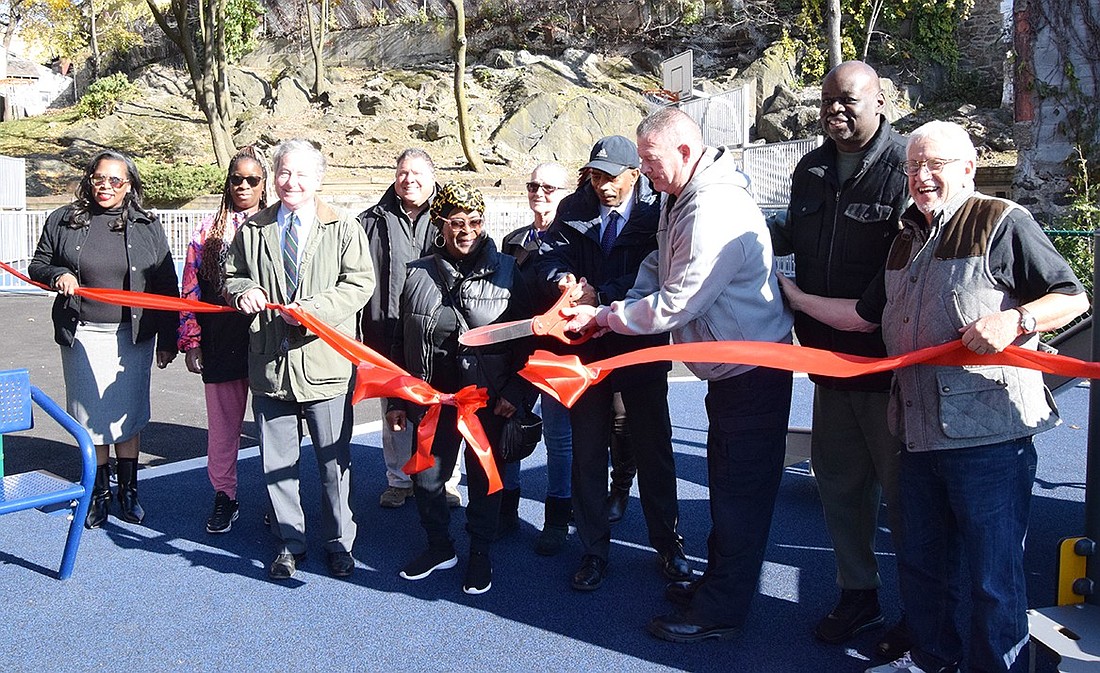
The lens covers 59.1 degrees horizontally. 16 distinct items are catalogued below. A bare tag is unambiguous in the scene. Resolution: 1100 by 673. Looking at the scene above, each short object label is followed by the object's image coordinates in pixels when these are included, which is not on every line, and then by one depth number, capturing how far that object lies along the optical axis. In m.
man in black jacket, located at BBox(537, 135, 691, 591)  4.43
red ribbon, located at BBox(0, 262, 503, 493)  4.27
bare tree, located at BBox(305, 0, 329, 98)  36.53
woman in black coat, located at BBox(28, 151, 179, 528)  5.13
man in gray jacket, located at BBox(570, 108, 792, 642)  3.67
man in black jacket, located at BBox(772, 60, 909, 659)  3.66
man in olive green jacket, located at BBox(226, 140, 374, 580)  4.51
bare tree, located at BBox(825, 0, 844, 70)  19.53
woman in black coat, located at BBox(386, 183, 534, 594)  4.37
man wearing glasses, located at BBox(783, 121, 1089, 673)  2.96
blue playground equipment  4.38
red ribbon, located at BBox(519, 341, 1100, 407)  3.02
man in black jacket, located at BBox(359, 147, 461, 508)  5.22
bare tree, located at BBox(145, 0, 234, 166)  26.42
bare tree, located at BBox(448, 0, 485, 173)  27.97
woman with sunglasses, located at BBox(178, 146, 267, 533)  5.11
